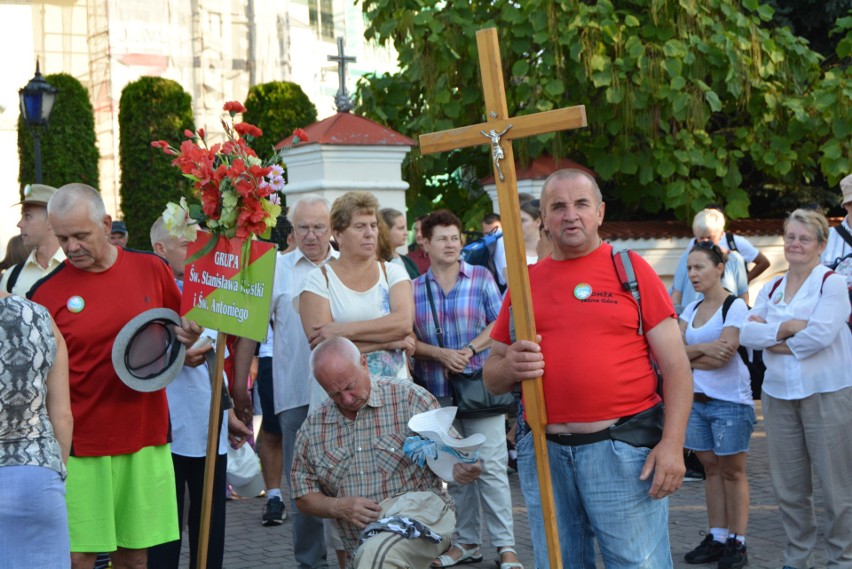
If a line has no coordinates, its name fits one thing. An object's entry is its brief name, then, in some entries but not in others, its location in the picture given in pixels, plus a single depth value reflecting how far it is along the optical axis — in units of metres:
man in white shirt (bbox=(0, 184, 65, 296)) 6.47
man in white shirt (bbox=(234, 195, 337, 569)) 6.58
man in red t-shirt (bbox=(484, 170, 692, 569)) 4.19
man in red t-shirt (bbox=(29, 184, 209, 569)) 5.10
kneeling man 4.92
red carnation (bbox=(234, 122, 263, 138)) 5.20
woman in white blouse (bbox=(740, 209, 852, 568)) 6.38
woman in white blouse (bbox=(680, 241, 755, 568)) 6.86
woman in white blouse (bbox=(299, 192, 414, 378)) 6.22
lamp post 15.29
